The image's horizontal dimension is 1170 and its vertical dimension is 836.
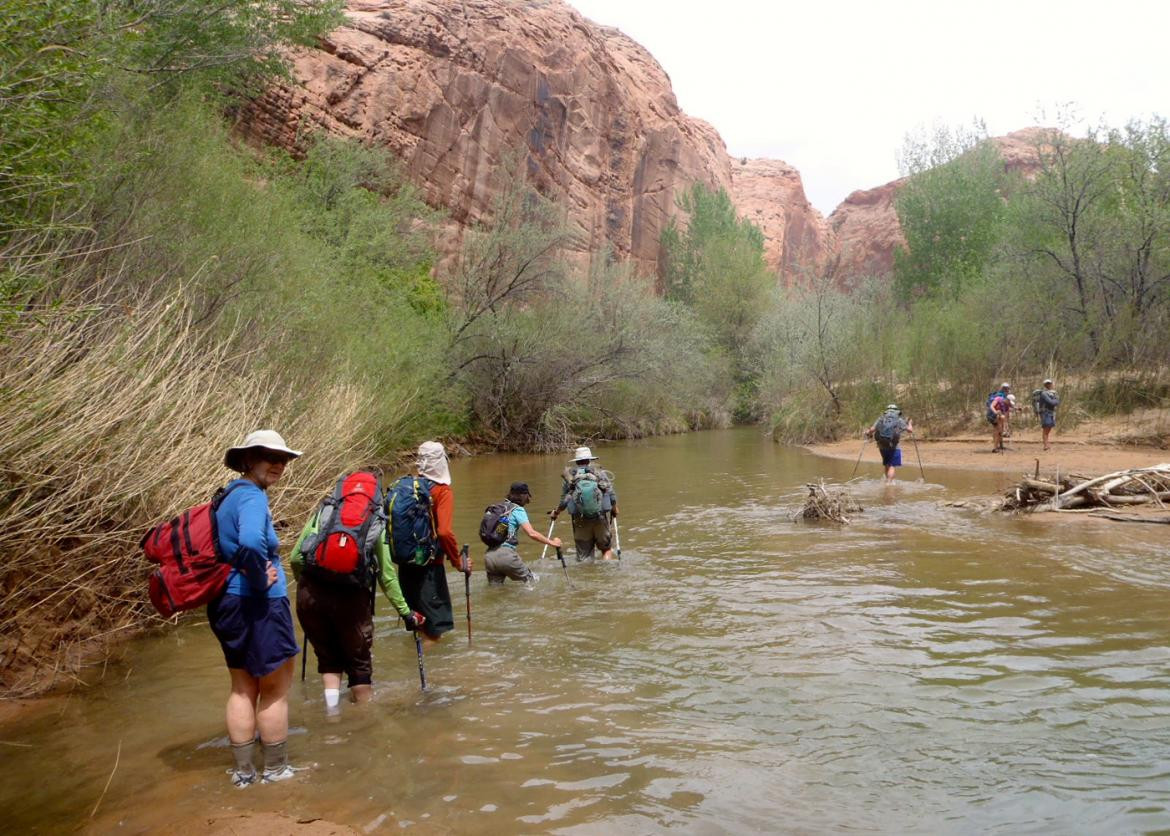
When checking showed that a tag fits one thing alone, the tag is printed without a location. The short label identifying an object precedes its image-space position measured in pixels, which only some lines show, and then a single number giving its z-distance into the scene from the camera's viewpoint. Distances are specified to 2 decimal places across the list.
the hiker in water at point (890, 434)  16.86
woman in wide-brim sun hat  4.14
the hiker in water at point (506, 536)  8.77
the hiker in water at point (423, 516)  6.11
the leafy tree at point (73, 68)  6.83
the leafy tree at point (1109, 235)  24.25
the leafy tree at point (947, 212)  47.06
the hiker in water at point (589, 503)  10.02
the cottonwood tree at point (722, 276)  47.25
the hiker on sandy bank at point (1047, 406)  20.80
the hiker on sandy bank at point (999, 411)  21.27
